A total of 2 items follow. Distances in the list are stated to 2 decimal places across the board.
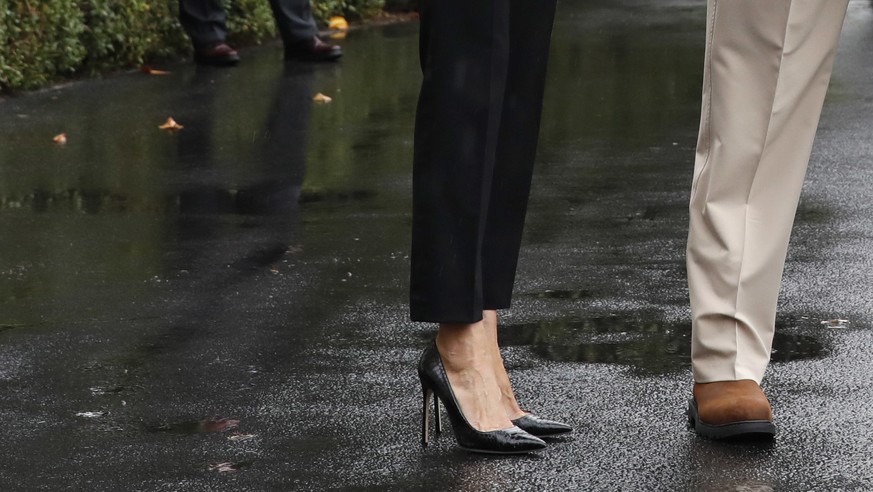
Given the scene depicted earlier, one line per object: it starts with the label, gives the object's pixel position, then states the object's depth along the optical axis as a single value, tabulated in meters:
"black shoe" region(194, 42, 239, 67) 20.36
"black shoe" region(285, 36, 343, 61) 20.91
